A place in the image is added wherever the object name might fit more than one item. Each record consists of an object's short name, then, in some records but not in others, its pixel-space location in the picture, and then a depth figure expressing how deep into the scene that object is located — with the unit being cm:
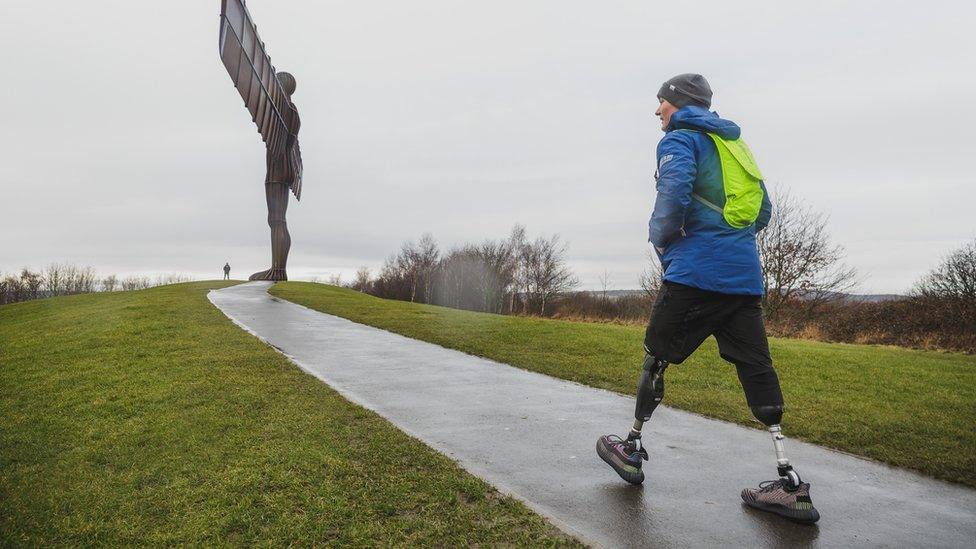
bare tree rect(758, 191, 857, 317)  3019
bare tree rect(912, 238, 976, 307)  3441
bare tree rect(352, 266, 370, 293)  10185
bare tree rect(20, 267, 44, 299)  9514
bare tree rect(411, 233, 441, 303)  9149
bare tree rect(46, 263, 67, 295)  10806
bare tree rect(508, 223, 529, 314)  8244
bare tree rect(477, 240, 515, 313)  7925
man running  325
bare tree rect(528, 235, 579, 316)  7925
